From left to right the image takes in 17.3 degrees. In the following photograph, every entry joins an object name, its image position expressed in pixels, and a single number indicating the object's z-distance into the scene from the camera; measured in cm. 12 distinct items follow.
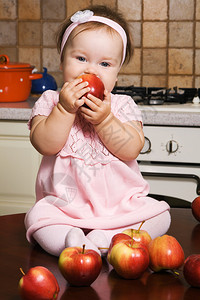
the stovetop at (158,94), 258
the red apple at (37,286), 109
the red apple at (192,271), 115
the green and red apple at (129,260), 117
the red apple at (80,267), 114
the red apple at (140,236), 131
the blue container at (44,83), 290
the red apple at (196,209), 157
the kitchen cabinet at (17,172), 253
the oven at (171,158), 234
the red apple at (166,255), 121
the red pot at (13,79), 261
